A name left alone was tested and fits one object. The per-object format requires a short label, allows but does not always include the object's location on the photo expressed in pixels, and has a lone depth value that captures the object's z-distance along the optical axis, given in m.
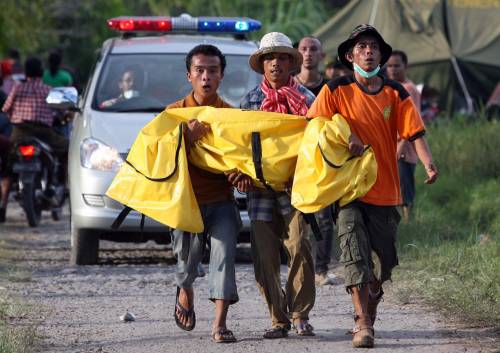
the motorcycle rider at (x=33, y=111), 28.52
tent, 42.75
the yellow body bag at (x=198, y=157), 14.34
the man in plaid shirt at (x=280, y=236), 14.96
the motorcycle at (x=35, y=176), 27.87
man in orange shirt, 14.52
